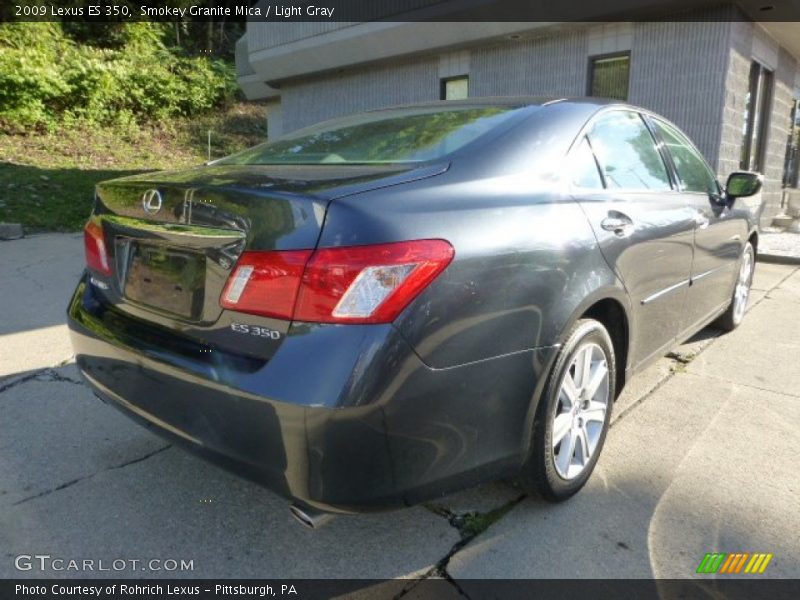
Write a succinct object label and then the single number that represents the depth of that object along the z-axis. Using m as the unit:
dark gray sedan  1.63
